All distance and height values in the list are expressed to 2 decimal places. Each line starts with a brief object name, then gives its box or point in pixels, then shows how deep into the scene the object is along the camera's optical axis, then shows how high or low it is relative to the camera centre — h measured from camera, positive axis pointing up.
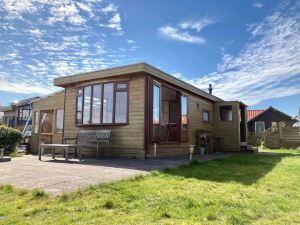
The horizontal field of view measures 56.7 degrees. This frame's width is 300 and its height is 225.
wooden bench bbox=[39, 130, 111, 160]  9.24 +0.03
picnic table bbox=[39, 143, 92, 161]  7.81 -0.23
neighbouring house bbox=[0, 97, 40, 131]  21.46 +2.03
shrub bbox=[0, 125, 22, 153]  10.32 -0.02
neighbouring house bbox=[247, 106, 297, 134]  29.22 +2.14
